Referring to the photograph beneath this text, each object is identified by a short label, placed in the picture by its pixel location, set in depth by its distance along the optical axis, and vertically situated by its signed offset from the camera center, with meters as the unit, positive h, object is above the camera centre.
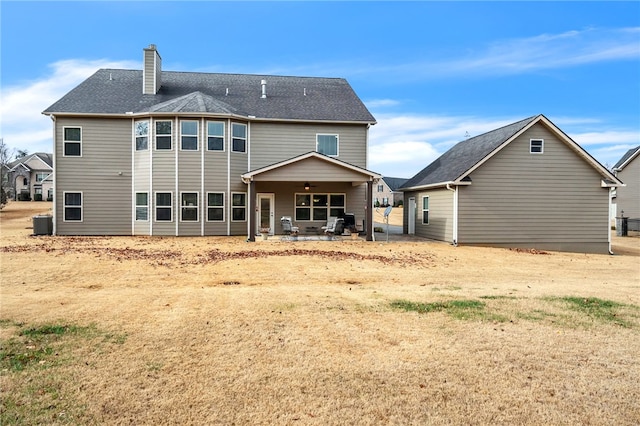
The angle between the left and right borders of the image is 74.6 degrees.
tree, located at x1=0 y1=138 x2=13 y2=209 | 52.81 +5.88
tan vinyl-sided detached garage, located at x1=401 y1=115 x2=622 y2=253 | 18.27 +0.49
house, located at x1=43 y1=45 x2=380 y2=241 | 19.98 +2.17
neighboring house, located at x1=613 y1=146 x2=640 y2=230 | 32.06 +1.56
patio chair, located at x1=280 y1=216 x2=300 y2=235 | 19.27 -0.98
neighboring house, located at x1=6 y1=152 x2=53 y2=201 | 58.12 +3.82
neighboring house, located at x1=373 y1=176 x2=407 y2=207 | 70.62 +1.69
